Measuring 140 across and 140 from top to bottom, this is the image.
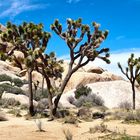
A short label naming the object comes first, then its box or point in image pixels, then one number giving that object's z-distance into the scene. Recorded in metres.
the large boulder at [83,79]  34.53
